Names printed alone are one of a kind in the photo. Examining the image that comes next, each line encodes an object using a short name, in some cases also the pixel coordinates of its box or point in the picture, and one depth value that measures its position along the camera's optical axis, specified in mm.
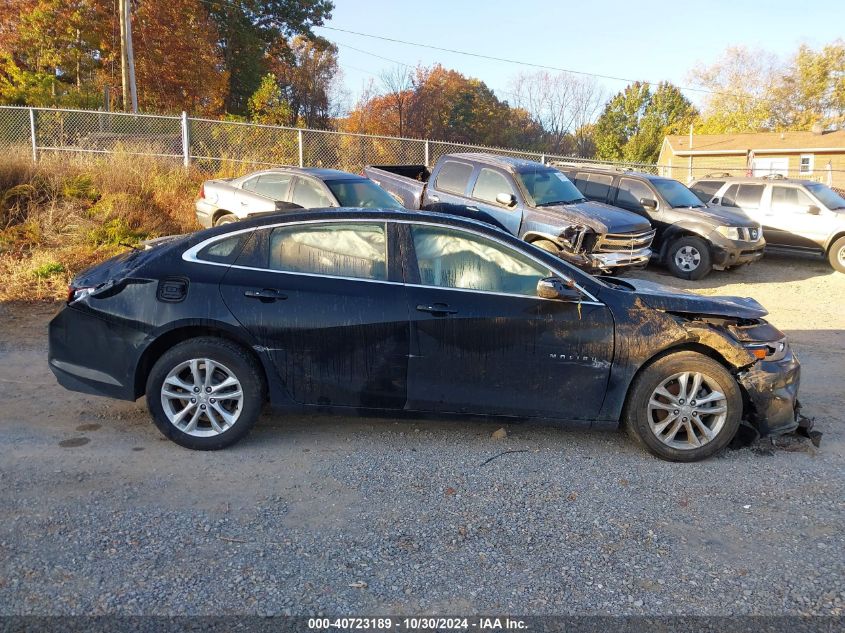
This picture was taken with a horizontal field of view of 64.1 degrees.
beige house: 36125
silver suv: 13133
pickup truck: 9922
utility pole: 22544
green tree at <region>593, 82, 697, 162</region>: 58000
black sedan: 4367
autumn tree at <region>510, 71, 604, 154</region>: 57719
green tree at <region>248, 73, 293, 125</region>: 28359
